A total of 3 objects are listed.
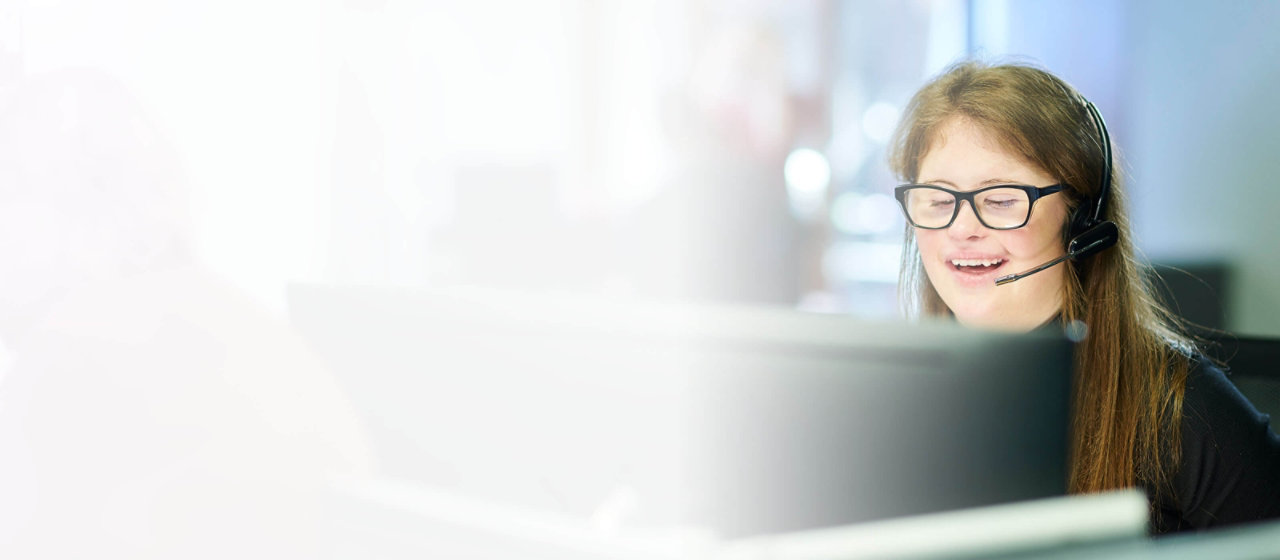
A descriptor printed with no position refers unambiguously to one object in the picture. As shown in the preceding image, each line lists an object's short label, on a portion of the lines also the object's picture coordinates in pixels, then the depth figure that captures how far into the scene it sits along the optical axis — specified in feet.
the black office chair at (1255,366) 7.66
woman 7.12
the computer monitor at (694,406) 6.24
